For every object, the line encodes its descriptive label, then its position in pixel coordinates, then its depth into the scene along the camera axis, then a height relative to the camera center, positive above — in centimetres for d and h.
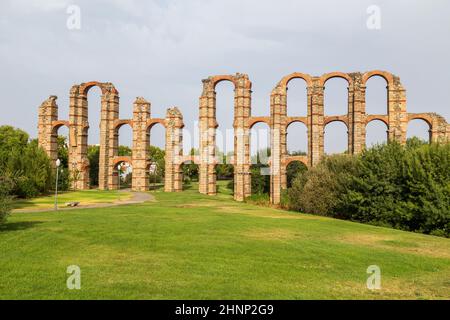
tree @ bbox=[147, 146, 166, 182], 6958 +173
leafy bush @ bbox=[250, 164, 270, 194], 5062 -158
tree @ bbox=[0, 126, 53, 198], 3209 +35
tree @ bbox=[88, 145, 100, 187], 5944 +25
